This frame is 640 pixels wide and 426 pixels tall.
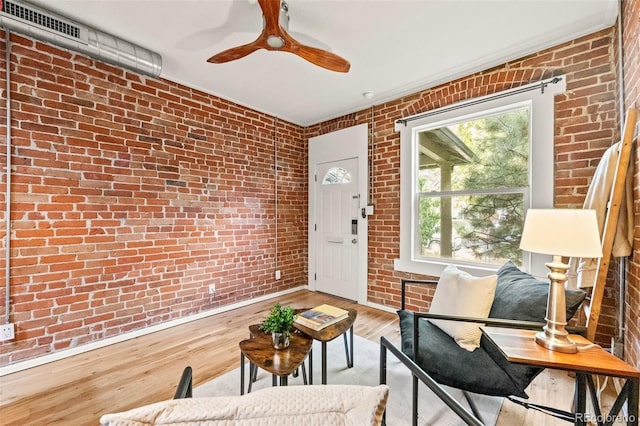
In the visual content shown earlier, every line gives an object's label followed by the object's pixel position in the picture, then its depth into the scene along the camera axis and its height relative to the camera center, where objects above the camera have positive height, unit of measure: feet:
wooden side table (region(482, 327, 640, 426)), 3.31 -2.06
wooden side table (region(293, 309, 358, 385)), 5.39 -2.60
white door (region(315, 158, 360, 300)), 12.39 -0.75
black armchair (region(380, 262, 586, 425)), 4.31 -2.64
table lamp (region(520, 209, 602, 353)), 3.78 -0.48
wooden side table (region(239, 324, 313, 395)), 4.58 -2.67
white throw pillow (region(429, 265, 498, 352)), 5.28 -1.94
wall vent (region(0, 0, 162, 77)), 6.03 +4.45
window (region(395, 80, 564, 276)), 7.76 +1.15
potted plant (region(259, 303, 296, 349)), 5.20 -2.26
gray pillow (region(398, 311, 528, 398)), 4.31 -2.71
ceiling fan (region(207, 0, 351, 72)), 5.39 +3.95
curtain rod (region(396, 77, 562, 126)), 7.52 +3.68
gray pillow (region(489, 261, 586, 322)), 4.47 -1.64
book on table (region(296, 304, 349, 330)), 5.94 -2.50
